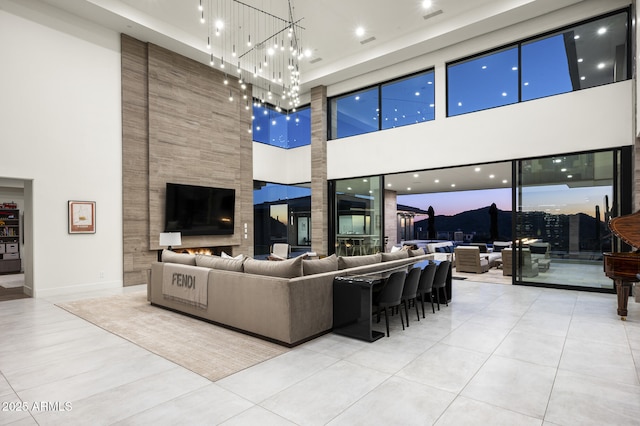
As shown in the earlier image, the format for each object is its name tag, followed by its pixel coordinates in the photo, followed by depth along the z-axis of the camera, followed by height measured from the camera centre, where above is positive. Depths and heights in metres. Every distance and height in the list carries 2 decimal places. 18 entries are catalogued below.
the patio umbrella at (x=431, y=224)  17.88 -0.61
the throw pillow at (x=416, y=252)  6.35 -0.78
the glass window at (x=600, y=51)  6.37 +3.15
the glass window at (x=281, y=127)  11.02 +2.90
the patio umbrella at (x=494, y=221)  16.08 -0.42
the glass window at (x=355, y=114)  9.66 +2.96
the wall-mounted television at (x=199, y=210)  8.16 +0.09
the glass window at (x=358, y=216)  9.61 -0.10
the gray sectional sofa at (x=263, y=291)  3.75 -0.97
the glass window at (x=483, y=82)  7.45 +3.00
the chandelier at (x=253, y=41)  7.09 +4.23
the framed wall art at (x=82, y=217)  6.82 -0.07
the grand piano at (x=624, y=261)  4.38 -0.66
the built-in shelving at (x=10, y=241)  9.84 -0.80
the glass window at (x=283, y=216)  11.27 -0.11
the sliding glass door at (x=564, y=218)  6.54 -0.12
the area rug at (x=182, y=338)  3.32 -1.49
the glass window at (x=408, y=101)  8.59 +2.96
